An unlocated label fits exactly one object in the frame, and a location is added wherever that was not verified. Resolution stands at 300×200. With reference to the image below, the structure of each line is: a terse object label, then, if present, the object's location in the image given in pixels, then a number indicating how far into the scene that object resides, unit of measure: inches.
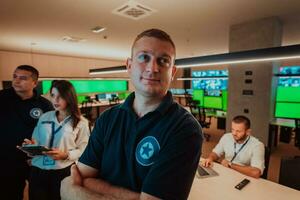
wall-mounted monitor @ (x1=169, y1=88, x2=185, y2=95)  450.0
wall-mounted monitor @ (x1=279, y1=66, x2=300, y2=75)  333.4
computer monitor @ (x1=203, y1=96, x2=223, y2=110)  233.0
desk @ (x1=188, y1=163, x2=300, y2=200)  59.4
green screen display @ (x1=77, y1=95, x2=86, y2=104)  310.9
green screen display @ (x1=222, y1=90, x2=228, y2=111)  225.6
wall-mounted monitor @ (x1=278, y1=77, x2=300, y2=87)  331.4
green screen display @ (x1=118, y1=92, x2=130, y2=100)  373.6
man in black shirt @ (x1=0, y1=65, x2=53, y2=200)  79.0
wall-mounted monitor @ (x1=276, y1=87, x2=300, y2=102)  164.4
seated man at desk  77.9
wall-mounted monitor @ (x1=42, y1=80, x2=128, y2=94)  321.7
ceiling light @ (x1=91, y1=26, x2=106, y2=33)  154.8
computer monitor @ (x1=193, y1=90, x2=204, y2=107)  254.2
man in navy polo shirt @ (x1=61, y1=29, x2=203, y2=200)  33.9
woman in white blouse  68.2
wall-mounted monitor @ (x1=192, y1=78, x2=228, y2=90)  410.6
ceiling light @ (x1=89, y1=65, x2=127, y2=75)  165.5
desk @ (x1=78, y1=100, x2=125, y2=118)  296.8
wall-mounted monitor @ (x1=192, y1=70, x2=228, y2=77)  411.6
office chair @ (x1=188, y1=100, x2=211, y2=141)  235.1
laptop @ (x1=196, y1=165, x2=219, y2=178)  73.1
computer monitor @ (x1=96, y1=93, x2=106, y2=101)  344.9
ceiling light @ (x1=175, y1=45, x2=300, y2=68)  65.1
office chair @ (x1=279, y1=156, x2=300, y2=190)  68.8
